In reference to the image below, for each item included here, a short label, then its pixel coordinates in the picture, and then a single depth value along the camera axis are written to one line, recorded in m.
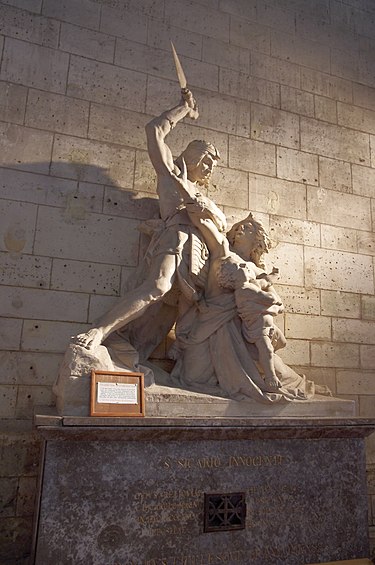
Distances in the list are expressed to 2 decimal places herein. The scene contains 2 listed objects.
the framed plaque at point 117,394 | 2.82
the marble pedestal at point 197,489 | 2.69
